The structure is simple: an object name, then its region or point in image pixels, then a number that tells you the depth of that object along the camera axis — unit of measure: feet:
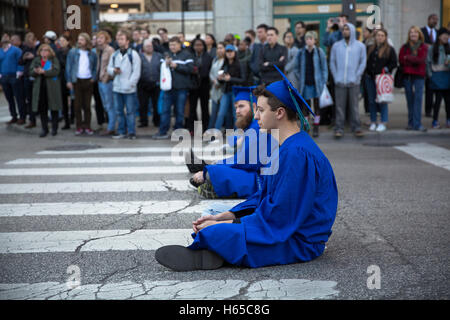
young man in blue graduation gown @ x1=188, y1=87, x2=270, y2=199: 22.08
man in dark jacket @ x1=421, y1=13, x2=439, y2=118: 48.70
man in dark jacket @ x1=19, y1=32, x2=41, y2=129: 46.98
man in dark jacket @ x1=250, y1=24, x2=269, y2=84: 42.37
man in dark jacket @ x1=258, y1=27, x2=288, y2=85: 40.37
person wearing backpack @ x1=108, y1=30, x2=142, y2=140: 39.73
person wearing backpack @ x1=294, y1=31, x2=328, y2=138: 39.65
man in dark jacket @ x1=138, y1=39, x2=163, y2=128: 44.27
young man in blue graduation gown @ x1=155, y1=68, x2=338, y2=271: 13.56
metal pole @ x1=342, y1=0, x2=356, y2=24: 42.27
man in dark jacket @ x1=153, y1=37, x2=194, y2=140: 40.47
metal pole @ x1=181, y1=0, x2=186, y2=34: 89.60
